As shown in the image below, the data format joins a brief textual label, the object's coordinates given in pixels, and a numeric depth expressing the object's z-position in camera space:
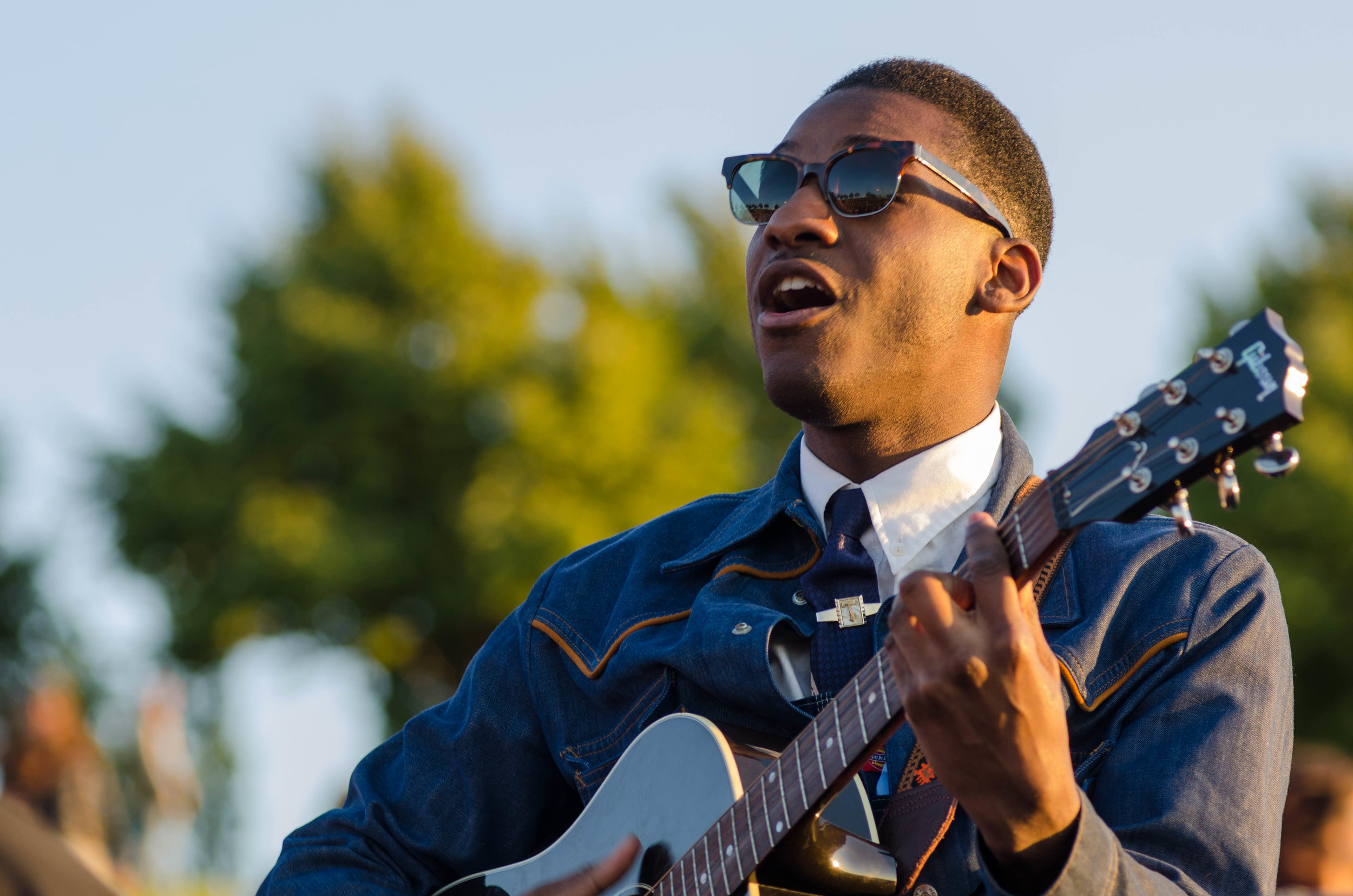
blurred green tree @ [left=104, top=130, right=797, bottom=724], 20.55
